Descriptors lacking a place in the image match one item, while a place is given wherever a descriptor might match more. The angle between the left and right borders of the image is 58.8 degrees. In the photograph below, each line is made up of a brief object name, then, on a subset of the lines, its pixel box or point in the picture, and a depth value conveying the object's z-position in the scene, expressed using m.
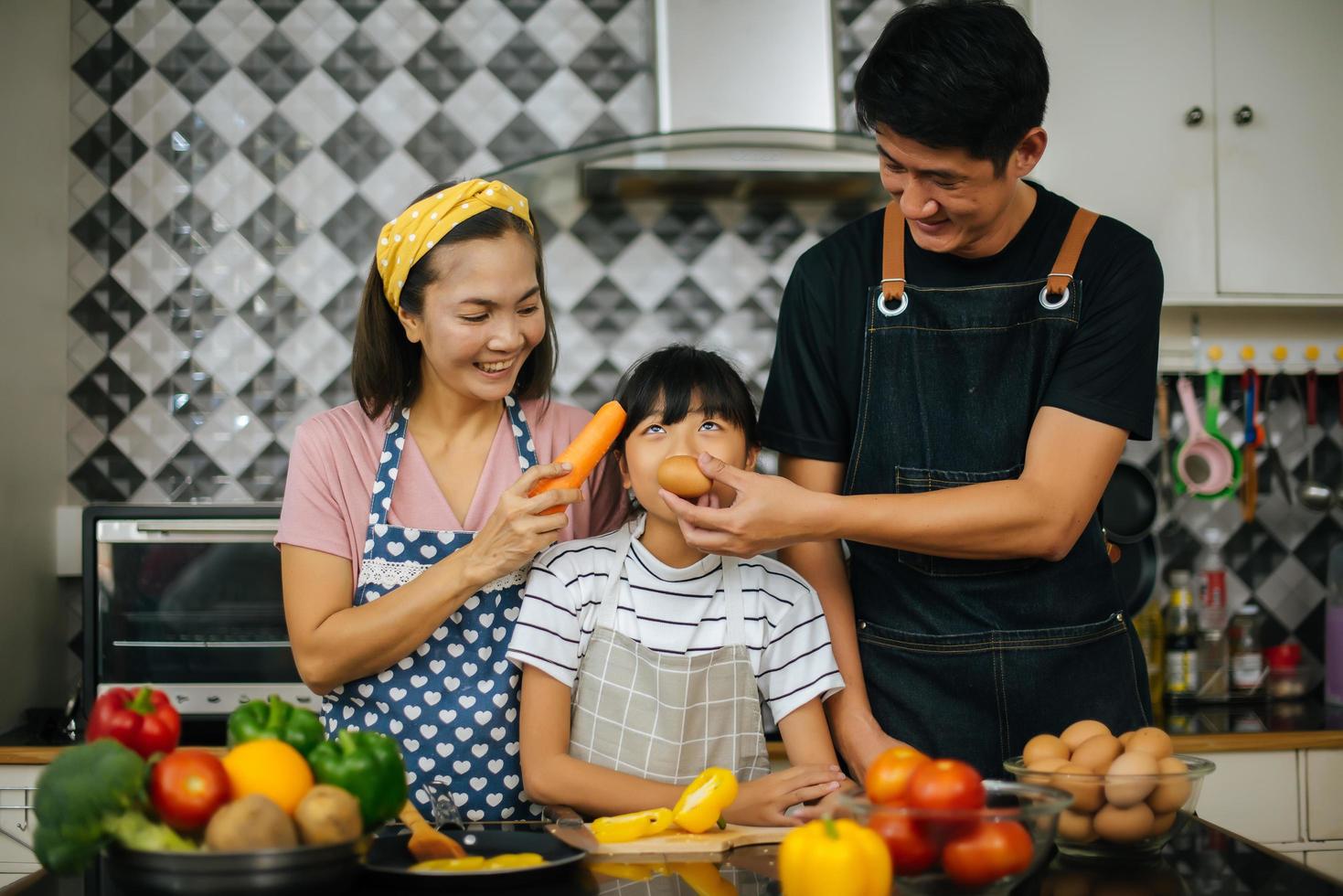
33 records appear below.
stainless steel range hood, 2.56
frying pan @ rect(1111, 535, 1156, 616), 2.86
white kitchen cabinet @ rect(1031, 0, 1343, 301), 2.72
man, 1.41
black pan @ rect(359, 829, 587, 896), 0.99
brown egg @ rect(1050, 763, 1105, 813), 1.00
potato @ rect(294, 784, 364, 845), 0.86
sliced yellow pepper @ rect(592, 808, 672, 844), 1.14
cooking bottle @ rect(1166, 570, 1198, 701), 2.79
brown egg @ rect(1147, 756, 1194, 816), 1.01
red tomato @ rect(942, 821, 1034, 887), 0.85
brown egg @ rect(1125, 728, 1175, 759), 1.04
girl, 1.43
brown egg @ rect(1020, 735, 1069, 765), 1.07
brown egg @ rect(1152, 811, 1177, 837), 1.03
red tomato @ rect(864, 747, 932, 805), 0.91
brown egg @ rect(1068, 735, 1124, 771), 1.03
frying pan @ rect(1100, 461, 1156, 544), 2.87
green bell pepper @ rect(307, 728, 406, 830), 0.90
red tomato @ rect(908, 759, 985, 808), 0.87
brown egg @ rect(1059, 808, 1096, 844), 1.03
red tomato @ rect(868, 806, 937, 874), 0.87
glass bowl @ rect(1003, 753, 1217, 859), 1.01
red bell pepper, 0.93
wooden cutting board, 1.10
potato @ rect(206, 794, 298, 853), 0.83
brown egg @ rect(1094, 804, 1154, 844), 1.02
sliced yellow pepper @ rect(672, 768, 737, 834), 1.14
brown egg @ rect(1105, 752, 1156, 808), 1.01
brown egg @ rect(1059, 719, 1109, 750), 1.08
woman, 1.42
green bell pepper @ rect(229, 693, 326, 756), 0.94
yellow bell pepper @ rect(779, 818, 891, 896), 0.83
